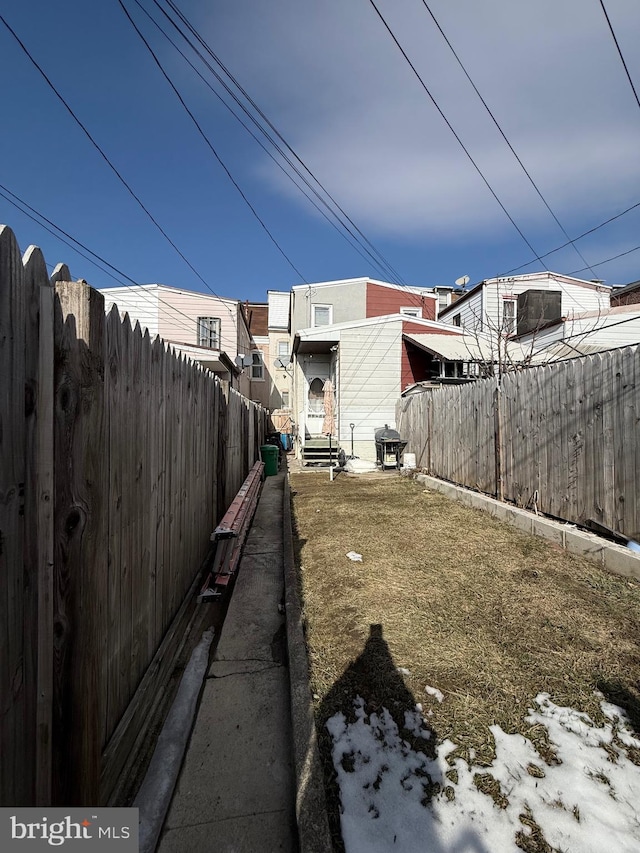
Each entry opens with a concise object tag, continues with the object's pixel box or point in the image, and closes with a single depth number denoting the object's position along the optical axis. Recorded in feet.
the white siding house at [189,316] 58.08
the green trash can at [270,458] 40.81
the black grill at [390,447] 39.70
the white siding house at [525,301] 56.13
